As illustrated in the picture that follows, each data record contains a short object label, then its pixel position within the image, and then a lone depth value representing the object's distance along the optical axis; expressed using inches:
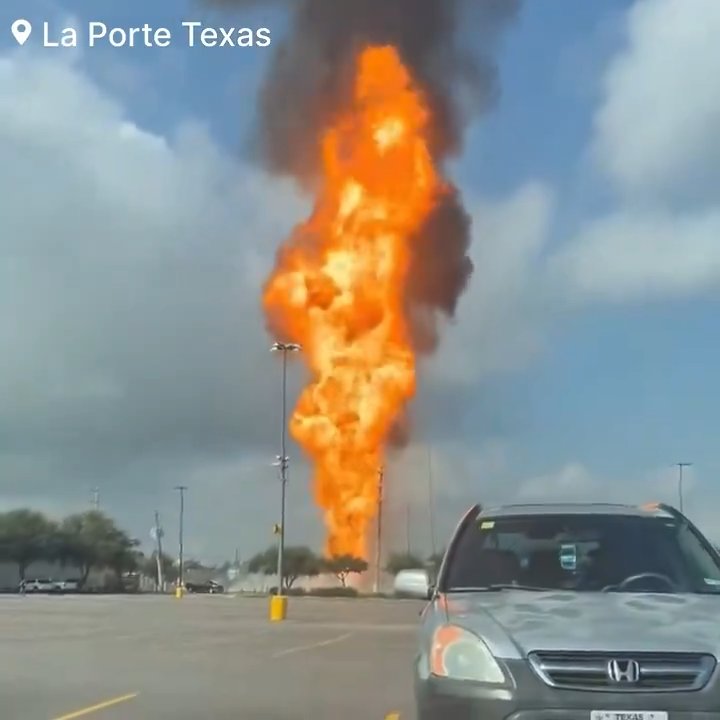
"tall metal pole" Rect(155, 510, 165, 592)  3936.3
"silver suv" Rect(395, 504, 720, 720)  265.9
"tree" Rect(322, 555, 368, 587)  2197.5
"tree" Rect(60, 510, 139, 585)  4559.5
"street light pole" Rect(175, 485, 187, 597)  2630.9
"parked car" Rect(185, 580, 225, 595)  3840.1
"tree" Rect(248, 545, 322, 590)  2394.9
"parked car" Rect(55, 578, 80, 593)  3635.8
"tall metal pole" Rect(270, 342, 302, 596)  1878.7
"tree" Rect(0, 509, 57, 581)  4421.8
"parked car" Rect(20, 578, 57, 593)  3512.8
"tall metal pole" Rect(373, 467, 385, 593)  2079.0
